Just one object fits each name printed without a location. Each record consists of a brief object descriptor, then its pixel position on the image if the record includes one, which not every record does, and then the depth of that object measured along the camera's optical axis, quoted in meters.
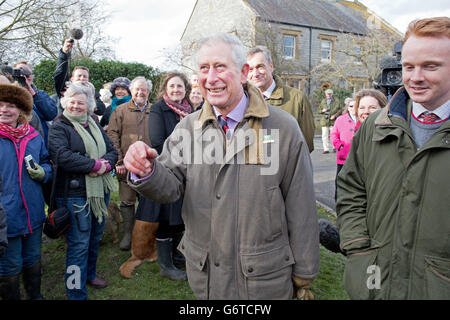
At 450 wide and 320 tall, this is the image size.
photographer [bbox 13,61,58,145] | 4.05
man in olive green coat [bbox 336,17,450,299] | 1.69
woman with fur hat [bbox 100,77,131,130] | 6.14
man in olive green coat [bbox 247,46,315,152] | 3.79
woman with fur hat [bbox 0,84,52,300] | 2.96
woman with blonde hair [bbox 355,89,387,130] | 4.19
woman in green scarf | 3.37
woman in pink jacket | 5.33
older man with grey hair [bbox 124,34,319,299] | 2.03
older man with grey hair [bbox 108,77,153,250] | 4.81
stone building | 23.19
